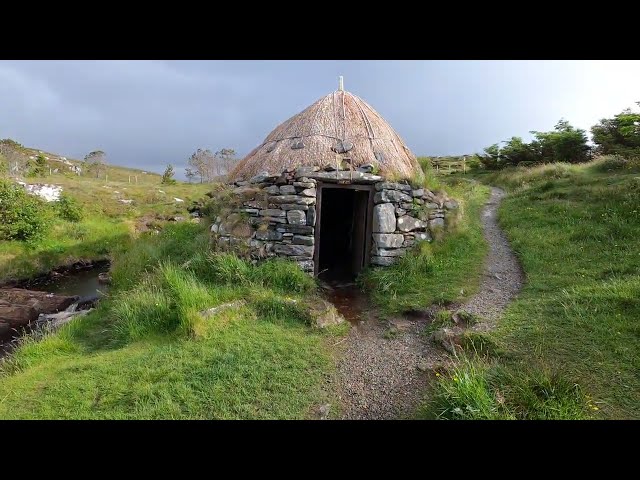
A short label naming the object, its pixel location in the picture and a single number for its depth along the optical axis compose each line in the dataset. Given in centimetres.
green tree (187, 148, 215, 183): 4369
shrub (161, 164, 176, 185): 3772
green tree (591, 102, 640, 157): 1343
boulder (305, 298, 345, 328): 565
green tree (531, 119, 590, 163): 1772
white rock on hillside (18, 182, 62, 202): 1980
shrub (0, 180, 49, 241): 1298
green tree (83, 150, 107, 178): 5020
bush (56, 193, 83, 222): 1679
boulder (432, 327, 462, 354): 477
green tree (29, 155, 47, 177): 3114
